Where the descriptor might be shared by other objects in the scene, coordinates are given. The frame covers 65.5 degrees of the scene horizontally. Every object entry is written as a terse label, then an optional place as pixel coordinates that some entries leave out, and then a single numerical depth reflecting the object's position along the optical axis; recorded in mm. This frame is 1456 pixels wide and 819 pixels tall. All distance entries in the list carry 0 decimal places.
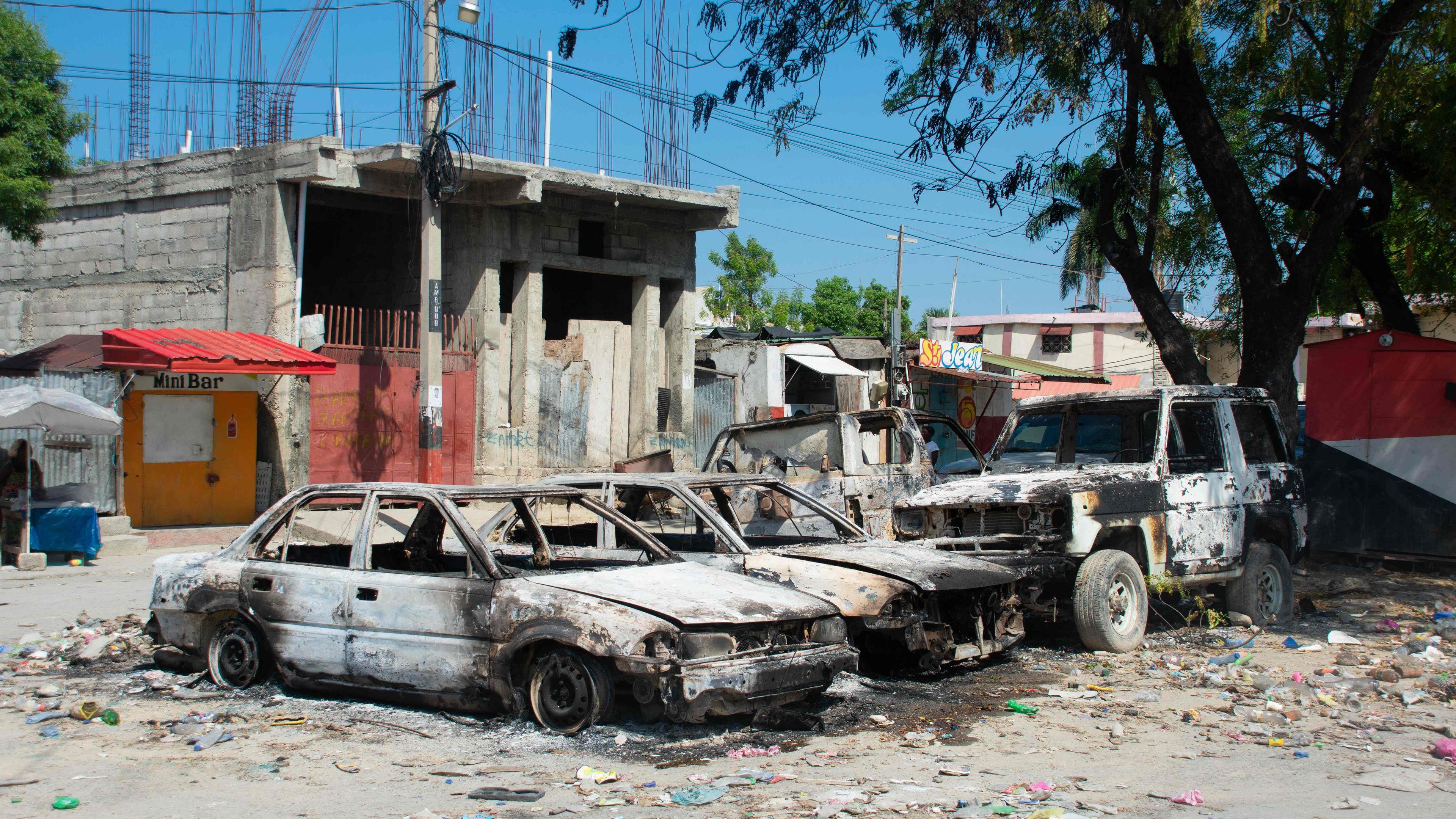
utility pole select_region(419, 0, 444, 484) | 14422
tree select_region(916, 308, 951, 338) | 50812
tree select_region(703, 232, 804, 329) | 45469
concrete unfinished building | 16312
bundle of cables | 14742
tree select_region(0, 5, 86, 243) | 13312
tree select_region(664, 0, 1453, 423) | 11125
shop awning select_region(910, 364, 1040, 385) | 27797
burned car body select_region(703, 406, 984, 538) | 10422
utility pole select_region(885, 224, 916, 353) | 25469
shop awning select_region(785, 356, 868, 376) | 24422
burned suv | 7812
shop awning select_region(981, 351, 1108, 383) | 31391
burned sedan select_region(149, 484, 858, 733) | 5418
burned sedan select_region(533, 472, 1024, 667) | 6605
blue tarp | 12680
